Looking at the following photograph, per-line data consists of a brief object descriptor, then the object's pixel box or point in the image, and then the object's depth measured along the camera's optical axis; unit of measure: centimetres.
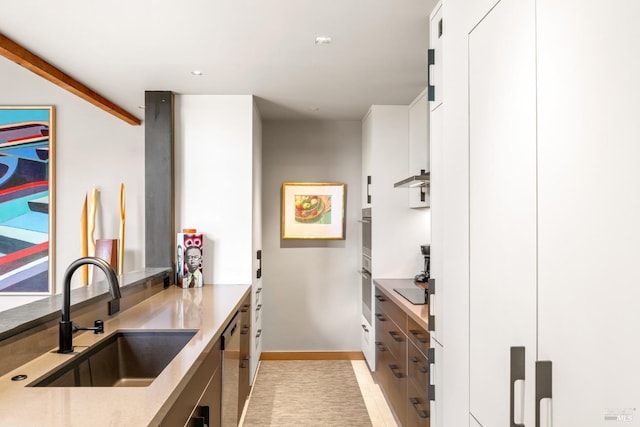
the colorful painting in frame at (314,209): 469
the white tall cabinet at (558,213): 70
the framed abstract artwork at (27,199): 454
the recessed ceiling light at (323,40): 251
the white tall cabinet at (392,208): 405
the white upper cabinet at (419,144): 366
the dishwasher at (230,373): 242
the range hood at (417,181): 305
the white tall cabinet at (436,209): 187
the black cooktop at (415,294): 289
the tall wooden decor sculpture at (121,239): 445
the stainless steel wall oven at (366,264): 421
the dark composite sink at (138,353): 206
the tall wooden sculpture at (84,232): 439
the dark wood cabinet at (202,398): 151
